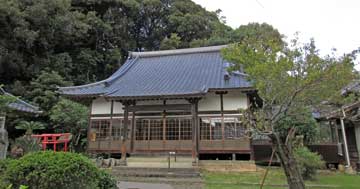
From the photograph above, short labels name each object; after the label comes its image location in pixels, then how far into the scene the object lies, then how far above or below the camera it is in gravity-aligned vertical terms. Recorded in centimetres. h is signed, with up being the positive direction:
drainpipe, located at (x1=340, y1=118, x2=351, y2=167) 1323 -27
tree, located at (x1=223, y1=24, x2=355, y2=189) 694 +168
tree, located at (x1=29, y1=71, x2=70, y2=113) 2044 +429
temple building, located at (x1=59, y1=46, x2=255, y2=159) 1412 +162
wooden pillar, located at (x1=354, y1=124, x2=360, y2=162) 1425 +47
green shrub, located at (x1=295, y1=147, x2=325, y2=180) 1059 -78
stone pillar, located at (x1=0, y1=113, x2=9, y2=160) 834 +9
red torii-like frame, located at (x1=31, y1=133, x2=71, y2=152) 1555 +28
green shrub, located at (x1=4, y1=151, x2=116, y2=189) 451 -46
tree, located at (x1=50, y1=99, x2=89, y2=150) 1845 +178
